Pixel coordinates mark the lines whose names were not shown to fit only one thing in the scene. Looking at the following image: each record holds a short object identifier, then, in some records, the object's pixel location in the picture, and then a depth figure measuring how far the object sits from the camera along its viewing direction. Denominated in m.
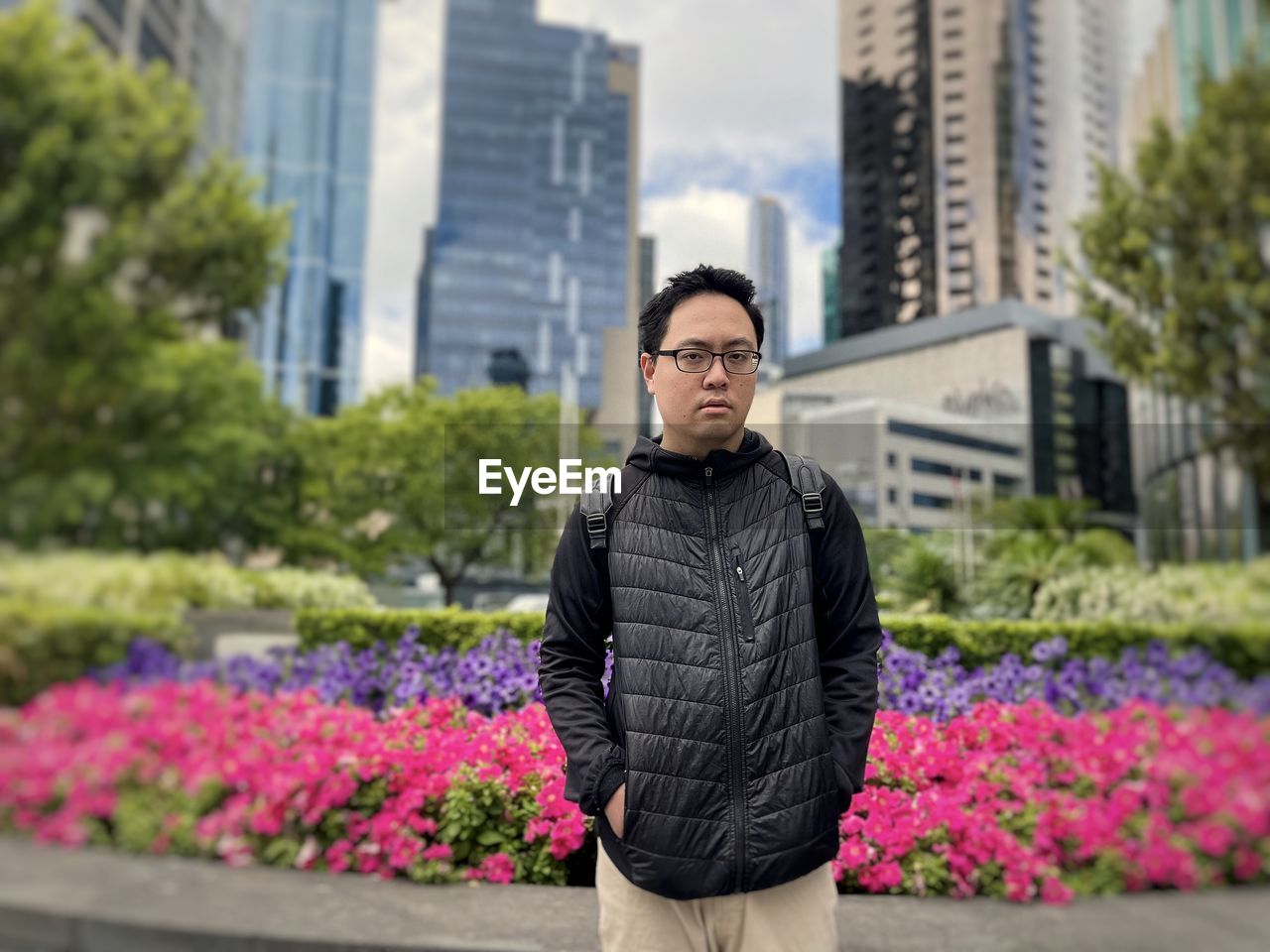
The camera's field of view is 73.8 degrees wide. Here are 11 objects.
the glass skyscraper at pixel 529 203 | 91.00
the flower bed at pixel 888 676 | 4.03
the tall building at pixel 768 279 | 154.51
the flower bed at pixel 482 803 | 2.89
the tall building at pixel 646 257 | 96.62
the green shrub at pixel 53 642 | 2.78
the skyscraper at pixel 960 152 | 84.50
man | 1.64
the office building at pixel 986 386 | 48.12
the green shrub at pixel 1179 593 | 3.46
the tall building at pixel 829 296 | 122.50
